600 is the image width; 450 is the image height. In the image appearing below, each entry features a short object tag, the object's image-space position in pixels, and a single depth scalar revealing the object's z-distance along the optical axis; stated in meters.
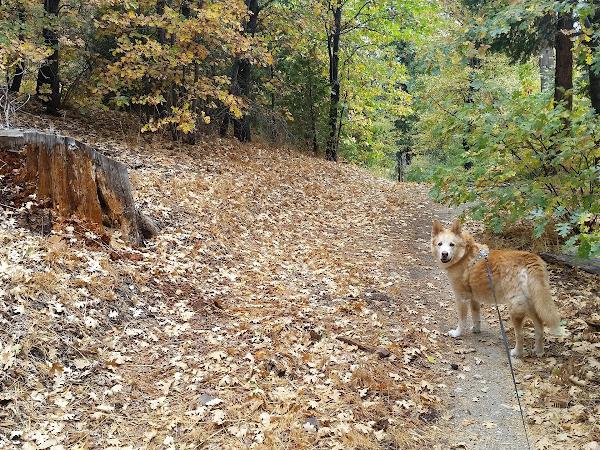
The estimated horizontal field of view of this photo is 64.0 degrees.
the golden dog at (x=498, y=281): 5.16
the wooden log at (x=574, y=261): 7.73
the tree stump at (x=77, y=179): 6.53
